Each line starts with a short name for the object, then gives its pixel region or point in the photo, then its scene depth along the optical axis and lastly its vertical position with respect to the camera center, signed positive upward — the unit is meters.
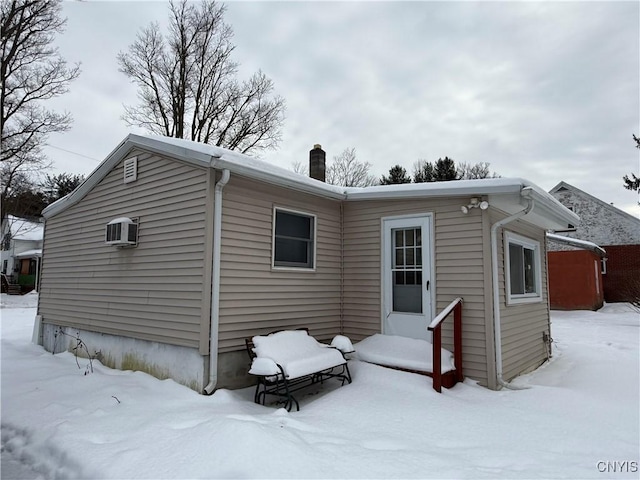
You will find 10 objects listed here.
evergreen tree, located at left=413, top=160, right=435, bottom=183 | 27.50 +7.59
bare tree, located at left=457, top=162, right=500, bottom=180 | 29.64 +8.21
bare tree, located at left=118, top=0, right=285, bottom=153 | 17.78 +8.83
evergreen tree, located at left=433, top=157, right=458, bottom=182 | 26.41 +7.23
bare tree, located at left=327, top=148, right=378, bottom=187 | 26.64 +7.11
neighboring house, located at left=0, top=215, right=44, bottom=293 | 24.52 +1.43
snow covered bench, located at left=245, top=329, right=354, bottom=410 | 4.38 -1.04
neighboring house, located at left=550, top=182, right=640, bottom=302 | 18.36 +2.23
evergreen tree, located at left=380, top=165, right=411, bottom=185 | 26.20 +6.70
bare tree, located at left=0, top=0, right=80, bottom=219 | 14.53 +7.75
